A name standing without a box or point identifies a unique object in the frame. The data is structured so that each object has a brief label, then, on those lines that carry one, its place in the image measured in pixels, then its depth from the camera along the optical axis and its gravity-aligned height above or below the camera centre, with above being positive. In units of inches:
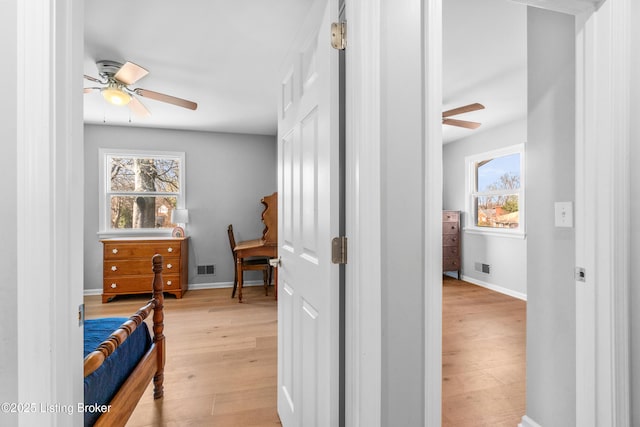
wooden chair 170.7 -29.2
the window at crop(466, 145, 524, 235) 173.2 +13.4
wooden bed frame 44.8 -31.3
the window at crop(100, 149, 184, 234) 180.4 +14.3
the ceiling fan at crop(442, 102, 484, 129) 119.7 +41.4
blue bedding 43.6 -26.1
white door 42.9 -2.3
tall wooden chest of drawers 208.1 -20.4
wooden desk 163.0 -20.4
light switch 55.5 -0.2
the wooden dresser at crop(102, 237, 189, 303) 161.8 -28.0
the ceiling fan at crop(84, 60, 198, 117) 97.3 +44.8
